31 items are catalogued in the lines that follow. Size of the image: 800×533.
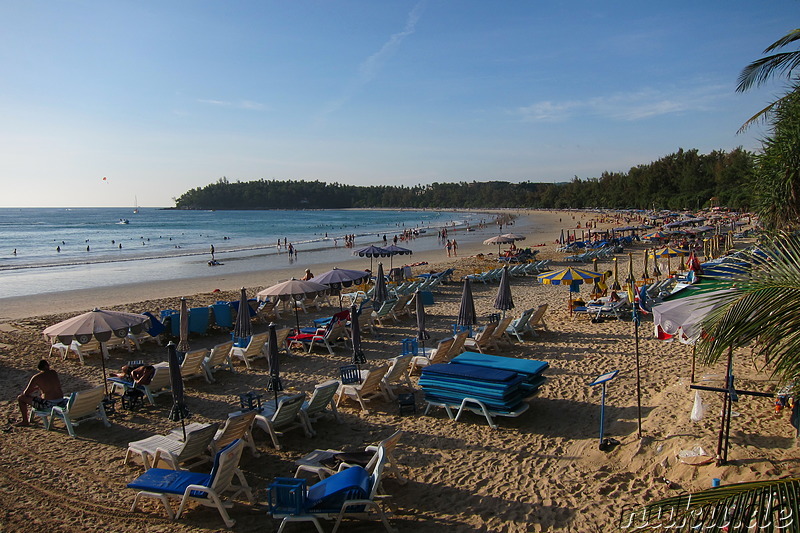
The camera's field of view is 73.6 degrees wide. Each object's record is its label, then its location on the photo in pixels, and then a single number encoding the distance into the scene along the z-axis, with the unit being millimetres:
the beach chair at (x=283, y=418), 6875
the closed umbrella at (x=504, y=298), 11742
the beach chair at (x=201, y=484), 5160
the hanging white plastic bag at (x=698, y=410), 6219
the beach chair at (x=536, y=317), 11759
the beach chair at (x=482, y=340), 10484
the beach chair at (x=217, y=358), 9672
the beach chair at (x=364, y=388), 7984
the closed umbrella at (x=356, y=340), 8922
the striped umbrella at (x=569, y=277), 13211
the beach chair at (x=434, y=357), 9305
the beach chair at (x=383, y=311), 13198
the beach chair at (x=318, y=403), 7262
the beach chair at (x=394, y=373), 8375
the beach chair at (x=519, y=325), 11359
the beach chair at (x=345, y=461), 5497
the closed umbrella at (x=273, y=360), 7371
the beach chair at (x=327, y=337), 11367
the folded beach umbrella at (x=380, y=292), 13766
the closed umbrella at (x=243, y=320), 10742
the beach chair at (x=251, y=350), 10359
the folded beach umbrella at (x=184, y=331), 10266
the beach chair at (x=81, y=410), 7500
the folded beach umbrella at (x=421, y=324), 10244
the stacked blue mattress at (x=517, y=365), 7613
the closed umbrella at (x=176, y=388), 6754
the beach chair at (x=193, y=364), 9234
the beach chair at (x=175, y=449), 5926
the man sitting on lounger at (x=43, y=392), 7824
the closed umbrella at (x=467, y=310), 10617
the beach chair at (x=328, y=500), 4805
